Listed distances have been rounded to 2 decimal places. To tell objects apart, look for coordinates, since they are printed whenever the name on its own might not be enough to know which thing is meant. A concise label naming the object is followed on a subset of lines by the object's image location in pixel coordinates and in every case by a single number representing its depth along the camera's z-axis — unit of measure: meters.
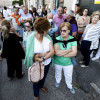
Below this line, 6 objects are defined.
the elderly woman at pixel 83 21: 4.12
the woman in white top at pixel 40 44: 1.64
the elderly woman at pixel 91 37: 2.82
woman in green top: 1.95
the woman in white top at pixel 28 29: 2.81
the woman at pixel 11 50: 2.19
